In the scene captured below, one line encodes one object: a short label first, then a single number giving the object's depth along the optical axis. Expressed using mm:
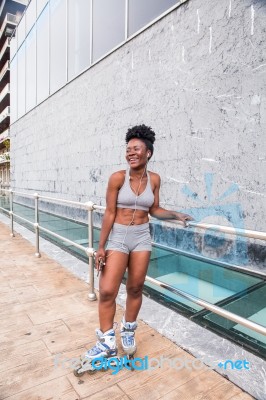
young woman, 2104
